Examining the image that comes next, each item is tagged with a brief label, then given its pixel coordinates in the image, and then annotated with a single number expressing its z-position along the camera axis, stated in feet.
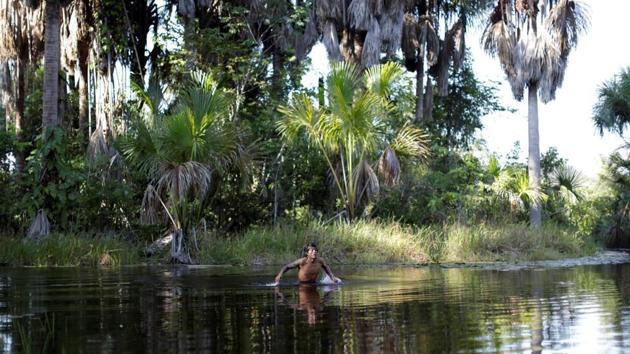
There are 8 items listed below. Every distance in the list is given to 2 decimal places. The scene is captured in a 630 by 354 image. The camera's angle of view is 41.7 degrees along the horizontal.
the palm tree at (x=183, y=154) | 63.98
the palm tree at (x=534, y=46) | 89.56
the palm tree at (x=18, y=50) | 80.94
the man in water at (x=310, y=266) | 44.75
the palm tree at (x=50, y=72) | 69.97
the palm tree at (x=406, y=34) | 93.50
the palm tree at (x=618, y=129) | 100.99
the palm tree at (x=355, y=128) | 72.13
